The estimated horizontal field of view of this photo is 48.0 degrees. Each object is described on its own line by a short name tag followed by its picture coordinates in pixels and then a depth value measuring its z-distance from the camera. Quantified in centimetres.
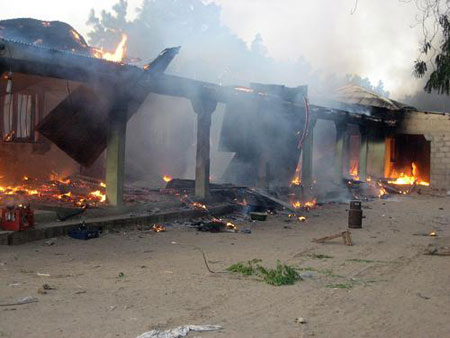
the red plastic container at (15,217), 845
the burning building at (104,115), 1041
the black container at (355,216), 1191
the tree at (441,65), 844
